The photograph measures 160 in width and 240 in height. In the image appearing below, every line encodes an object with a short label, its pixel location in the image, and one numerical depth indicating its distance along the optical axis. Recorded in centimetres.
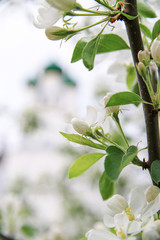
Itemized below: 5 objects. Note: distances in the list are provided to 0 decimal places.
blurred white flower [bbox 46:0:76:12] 42
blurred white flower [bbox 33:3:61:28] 43
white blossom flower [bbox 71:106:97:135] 45
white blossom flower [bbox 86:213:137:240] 42
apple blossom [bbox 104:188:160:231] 44
